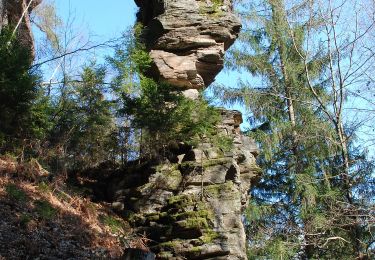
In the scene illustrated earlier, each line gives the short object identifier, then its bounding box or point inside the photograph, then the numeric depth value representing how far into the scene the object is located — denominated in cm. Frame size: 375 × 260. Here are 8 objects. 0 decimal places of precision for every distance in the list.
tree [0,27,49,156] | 945
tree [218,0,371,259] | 1598
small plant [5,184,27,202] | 834
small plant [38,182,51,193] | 919
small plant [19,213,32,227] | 764
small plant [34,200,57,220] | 826
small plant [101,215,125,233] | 958
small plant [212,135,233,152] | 1101
